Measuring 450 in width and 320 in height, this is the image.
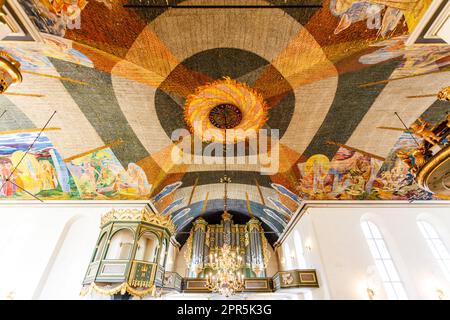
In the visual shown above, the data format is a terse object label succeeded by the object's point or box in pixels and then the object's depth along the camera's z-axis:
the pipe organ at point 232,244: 12.88
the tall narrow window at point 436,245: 8.95
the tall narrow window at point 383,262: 8.50
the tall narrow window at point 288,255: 12.46
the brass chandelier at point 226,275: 6.44
